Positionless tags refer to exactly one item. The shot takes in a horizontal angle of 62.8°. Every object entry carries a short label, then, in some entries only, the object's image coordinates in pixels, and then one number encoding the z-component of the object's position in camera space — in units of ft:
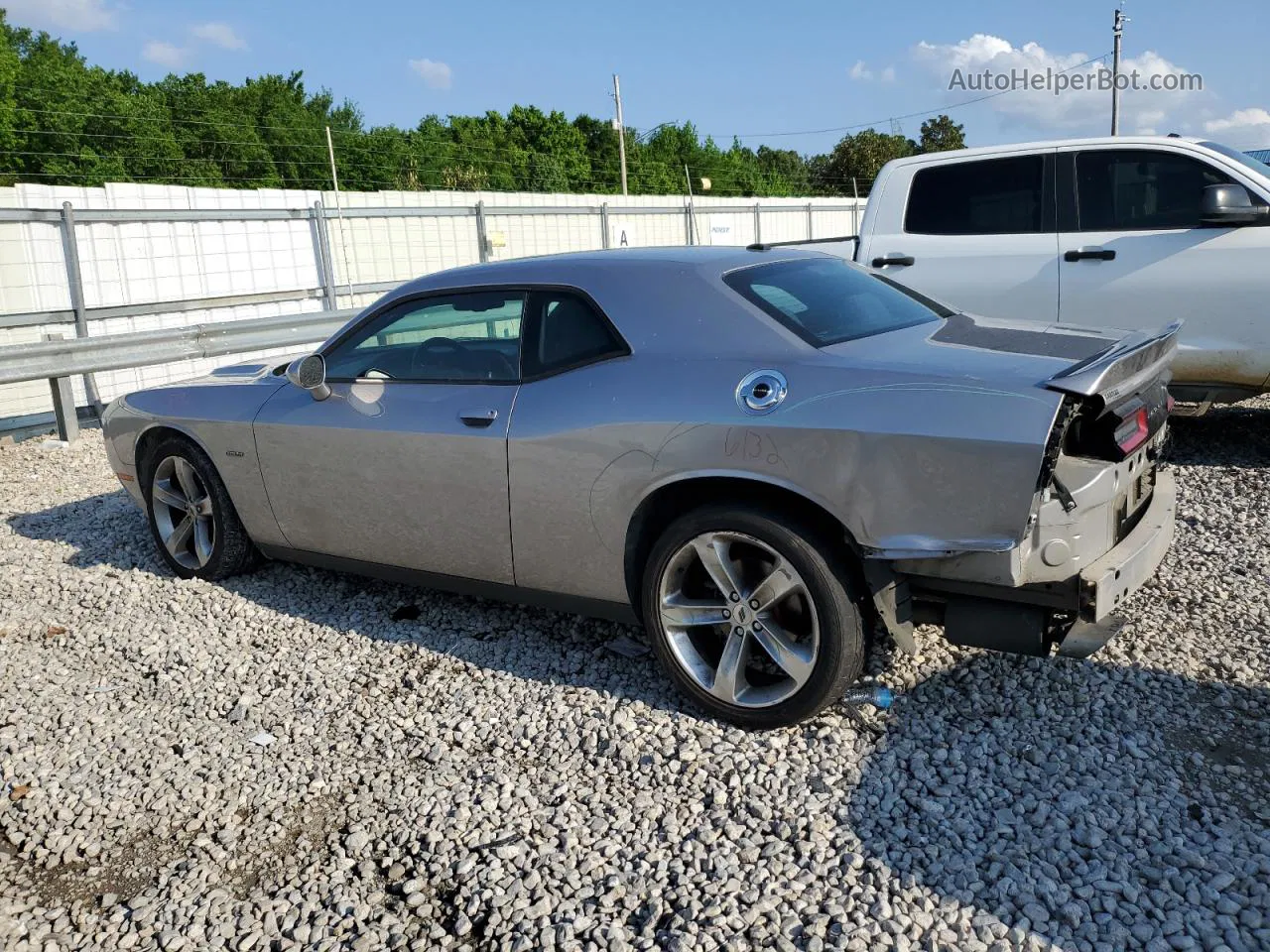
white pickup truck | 19.62
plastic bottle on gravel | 11.90
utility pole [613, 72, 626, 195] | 119.09
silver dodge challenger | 10.05
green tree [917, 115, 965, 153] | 196.75
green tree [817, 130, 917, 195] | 182.29
